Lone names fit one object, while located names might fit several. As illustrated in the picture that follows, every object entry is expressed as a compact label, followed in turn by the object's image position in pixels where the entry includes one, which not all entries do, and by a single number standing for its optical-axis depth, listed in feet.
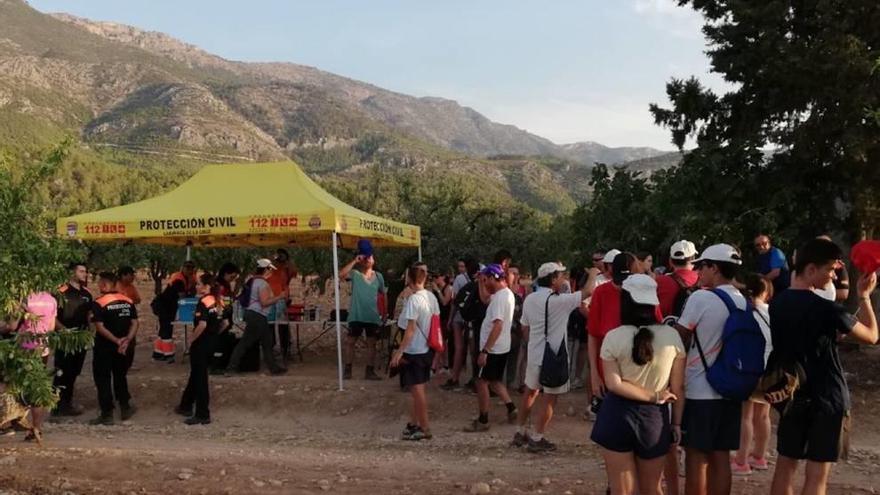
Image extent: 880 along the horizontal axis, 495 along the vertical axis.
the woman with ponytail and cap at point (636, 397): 13.10
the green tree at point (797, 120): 36.47
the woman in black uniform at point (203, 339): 28.89
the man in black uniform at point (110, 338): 28.60
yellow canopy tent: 34.17
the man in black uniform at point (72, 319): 29.66
